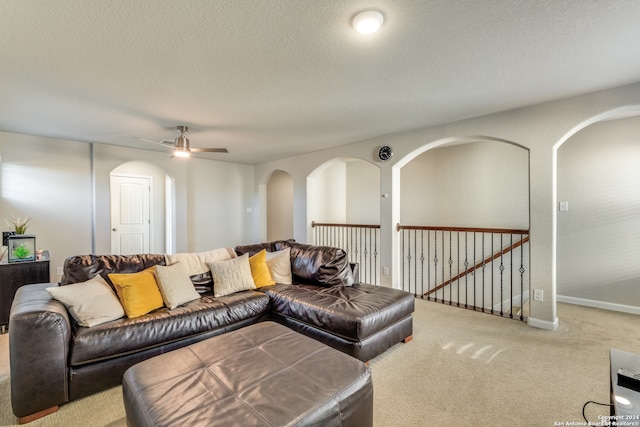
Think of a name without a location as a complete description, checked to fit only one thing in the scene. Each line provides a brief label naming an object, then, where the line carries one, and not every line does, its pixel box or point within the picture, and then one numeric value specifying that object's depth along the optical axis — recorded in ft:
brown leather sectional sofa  5.57
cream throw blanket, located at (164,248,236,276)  9.35
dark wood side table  9.83
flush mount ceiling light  5.20
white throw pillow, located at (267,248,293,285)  10.74
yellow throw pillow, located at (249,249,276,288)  10.23
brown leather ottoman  3.76
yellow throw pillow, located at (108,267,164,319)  7.34
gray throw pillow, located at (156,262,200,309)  8.04
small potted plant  12.90
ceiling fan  11.05
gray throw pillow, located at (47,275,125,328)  6.60
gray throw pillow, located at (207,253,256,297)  9.37
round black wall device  13.58
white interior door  18.80
